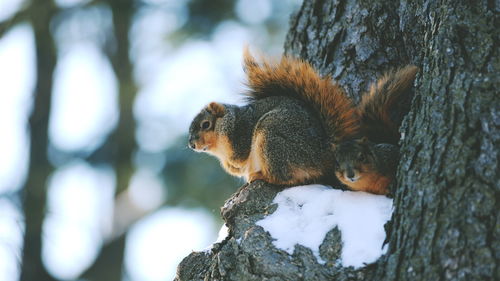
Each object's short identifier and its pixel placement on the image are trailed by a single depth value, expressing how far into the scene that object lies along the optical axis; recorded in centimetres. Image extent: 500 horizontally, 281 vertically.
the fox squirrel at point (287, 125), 525
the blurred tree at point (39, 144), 945
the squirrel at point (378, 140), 465
